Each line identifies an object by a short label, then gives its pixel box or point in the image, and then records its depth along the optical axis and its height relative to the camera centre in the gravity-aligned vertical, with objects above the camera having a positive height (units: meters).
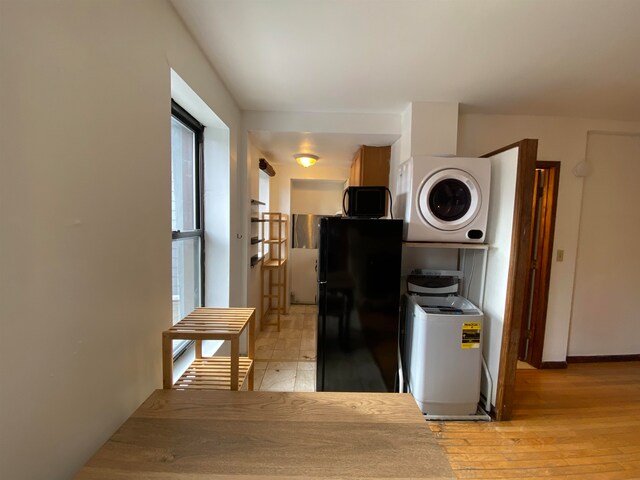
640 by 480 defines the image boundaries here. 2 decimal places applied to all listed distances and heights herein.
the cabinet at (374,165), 2.67 +0.60
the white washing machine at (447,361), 1.76 -0.92
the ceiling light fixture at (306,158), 3.13 +0.77
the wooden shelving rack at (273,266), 3.34 -0.59
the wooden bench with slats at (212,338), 1.13 -0.60
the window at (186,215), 1.75 +0.02
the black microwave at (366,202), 2.00 +0.16
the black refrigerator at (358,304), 1.83 -0.58
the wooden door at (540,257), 2.34 -0.27
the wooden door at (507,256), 1.61 -0.19
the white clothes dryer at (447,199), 1.83 +0.19
